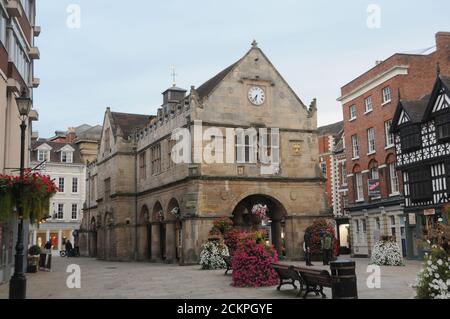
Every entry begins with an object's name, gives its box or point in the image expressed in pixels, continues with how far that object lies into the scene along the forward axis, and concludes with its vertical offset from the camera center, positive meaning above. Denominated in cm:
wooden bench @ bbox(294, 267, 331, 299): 1278 -119
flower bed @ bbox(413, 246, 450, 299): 1021 -99
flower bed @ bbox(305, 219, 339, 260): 2975 -7
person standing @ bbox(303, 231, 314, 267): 2476 -74
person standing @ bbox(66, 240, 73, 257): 5078 -120
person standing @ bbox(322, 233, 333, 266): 2630 -83
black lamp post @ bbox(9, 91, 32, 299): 1371 -69
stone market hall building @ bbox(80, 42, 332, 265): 2928 +367
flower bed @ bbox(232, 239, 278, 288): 1681 -111
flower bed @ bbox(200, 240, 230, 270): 2520 -107
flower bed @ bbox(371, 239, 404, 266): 2564 -123
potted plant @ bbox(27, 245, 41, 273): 2617 -121
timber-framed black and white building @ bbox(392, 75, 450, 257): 2906 +419
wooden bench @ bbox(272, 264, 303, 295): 1419 -117
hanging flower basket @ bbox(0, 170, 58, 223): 1480 +121
